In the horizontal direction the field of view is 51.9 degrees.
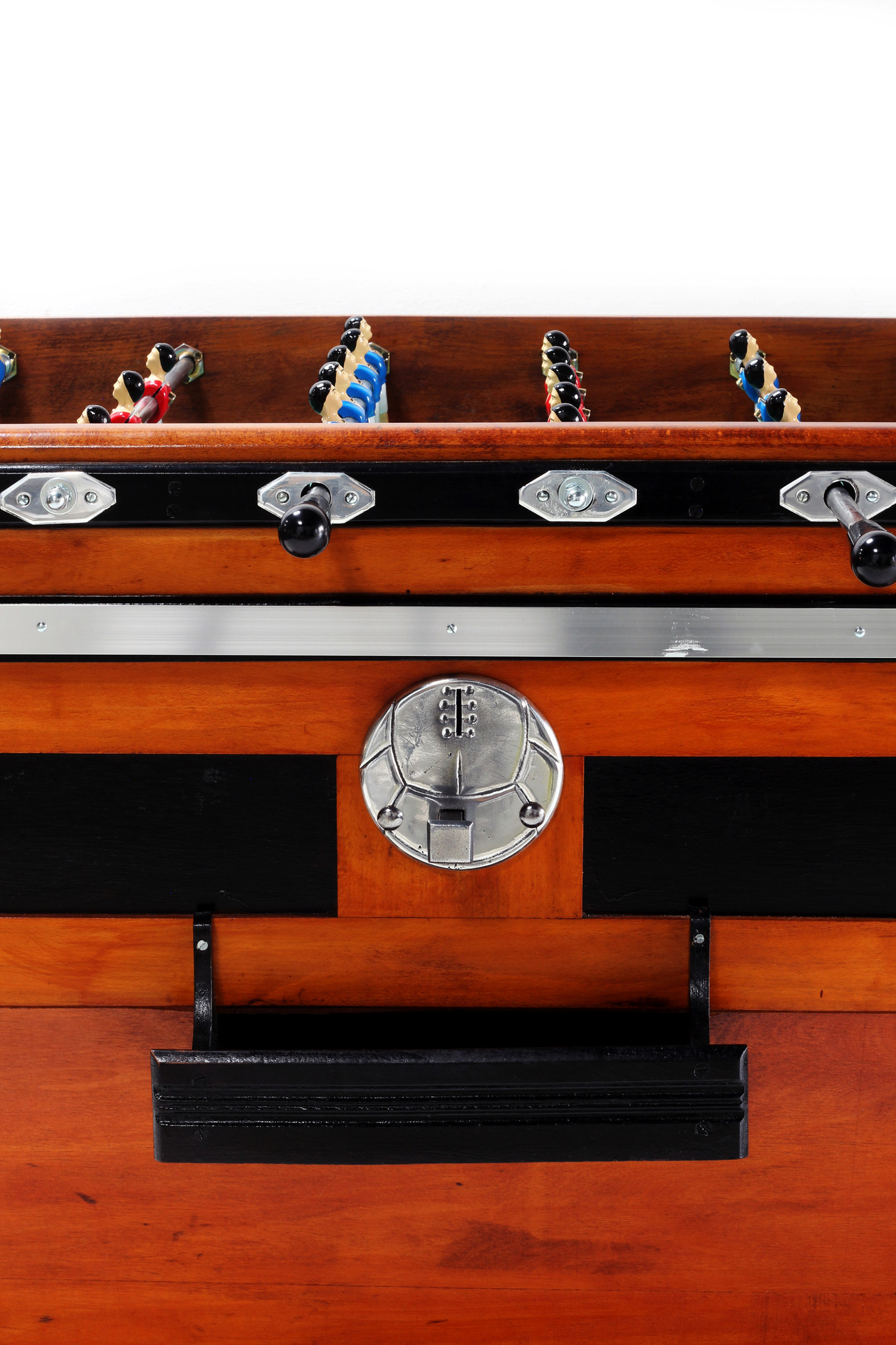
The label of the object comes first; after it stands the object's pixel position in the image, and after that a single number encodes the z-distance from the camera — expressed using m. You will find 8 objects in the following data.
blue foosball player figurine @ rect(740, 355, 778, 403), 1.23
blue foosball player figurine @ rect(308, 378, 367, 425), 1.10
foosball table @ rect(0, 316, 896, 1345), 0.86
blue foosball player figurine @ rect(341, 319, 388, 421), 1.31
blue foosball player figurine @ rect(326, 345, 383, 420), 1.24
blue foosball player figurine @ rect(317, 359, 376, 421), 1.17
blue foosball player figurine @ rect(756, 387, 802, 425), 1.10
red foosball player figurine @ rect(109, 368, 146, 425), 1.22
